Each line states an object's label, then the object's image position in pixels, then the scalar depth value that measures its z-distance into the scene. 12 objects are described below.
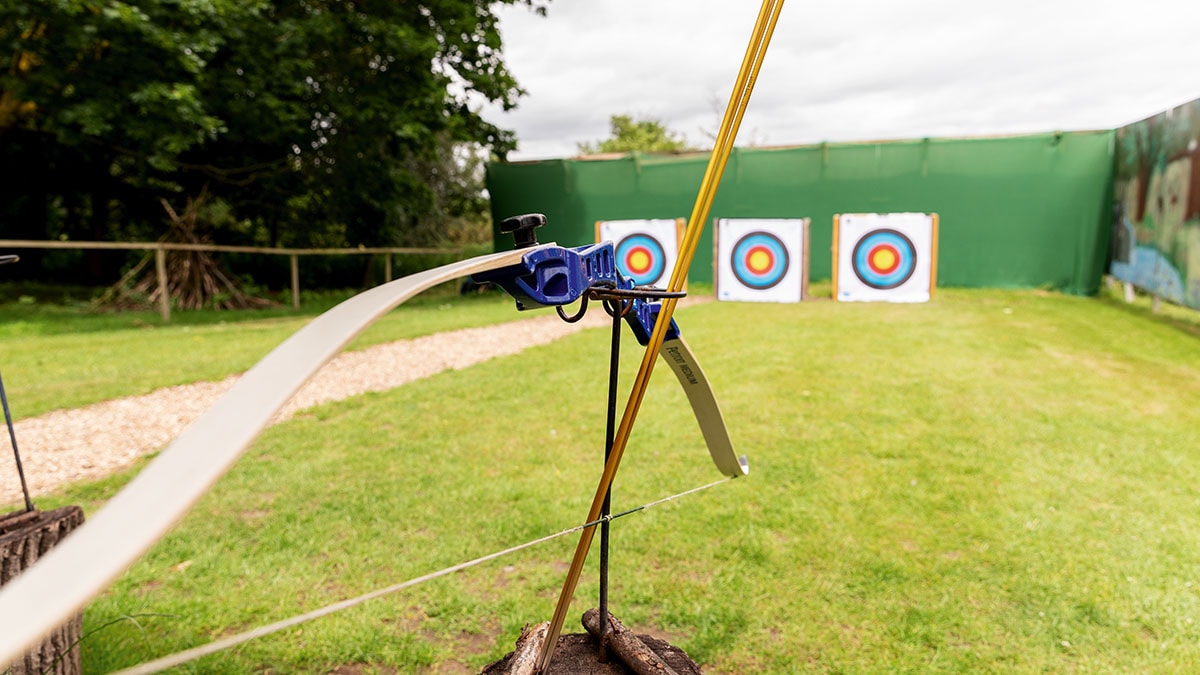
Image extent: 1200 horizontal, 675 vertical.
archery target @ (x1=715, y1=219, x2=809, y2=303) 6.23
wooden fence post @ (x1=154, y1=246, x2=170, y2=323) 5.79
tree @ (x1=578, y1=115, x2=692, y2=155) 19.89
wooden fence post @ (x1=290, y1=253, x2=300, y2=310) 6.85
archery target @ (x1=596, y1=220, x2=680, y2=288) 6.65
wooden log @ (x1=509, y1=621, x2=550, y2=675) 0.94
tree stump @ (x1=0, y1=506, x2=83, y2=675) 1.18
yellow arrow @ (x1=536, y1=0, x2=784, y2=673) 0.77
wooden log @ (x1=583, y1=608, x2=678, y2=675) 0.98
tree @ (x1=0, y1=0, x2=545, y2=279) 5.61
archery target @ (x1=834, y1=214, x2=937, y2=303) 6.09
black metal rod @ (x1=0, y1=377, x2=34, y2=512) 1.12
